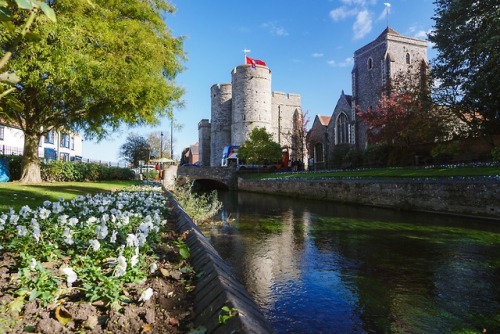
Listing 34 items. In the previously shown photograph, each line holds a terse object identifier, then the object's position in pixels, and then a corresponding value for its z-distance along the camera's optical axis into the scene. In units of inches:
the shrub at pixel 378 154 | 1119.1
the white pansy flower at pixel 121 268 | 98.5
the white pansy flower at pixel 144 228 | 142.9
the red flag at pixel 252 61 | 1918.1
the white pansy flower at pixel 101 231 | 133.0
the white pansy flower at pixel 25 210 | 179.3
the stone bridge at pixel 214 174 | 1485.1
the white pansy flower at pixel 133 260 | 104.5
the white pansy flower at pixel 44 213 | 167.3
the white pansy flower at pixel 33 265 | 99.4
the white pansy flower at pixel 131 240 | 117.9
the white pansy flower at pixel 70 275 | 91.6
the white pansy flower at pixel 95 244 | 115.7
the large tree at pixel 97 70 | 435.8
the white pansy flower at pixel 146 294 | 89.4
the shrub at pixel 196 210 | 416.2
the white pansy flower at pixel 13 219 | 159.8
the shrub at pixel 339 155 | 1458.7
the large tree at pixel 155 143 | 2423.8
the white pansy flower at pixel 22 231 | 137.4
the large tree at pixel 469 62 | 699.4
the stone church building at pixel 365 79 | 1541.6
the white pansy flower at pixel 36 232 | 130.5
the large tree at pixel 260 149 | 1582.2
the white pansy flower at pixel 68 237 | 130.9
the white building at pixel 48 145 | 1253.1
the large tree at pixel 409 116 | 813.9
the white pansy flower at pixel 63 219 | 153.5
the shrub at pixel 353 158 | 1279.5
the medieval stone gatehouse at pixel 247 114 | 1931.6
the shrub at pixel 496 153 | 597.0
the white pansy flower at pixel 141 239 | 128.0
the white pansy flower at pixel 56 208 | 194.8
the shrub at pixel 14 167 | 770.8
